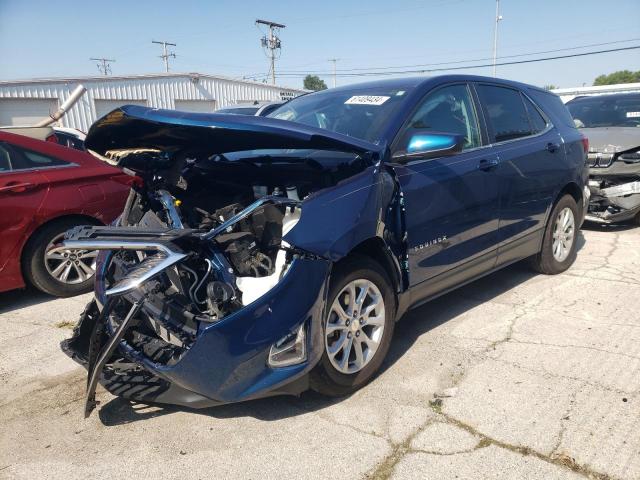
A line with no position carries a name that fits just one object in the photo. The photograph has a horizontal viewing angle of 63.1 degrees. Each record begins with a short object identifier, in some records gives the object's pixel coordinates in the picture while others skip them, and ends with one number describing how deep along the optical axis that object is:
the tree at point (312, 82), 91.56
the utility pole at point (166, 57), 55.12
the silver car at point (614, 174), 6.51
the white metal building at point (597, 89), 16.14
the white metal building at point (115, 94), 19.25
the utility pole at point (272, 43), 45.03
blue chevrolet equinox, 2.46
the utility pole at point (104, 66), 63.38
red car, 4.51
